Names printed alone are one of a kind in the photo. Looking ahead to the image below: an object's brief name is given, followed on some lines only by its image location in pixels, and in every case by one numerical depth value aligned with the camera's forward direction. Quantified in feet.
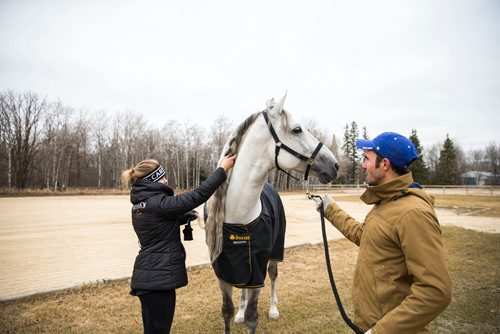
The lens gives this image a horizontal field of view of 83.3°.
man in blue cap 4.55
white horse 9.04
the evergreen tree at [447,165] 179.83
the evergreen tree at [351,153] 214.28
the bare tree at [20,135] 120.47
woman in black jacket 8.10
